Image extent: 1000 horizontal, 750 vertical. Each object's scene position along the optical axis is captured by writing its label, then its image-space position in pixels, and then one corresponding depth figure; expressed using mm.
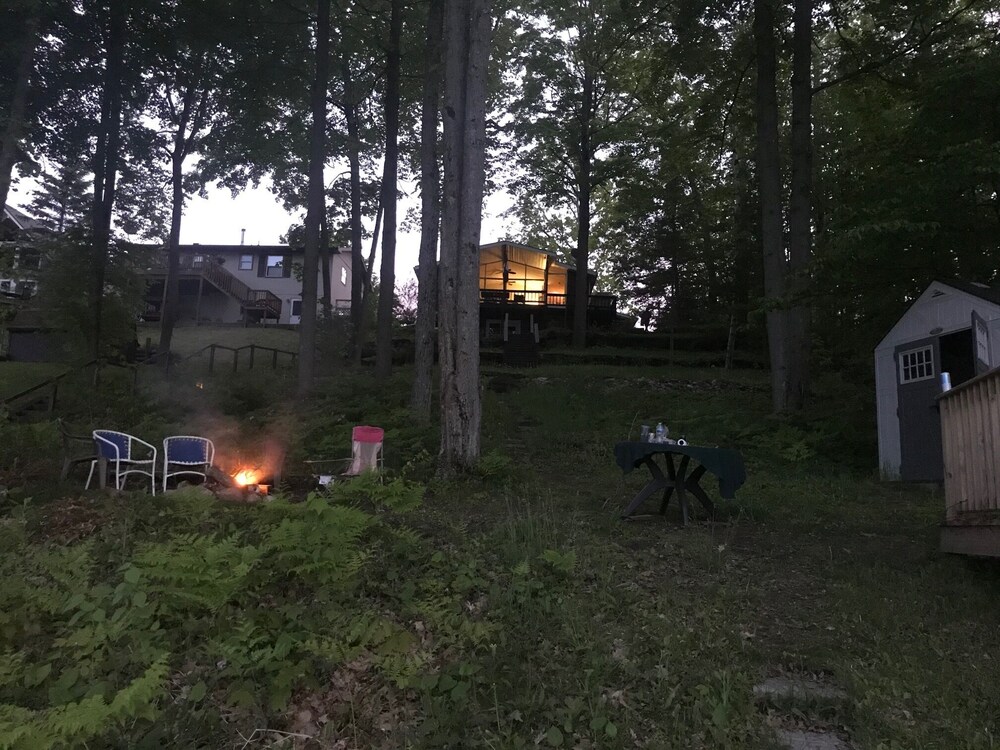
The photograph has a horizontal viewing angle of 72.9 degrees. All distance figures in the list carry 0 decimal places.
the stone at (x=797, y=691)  3242
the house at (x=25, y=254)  17359
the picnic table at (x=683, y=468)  6363
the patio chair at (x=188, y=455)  8320
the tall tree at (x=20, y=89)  10648
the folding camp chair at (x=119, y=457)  7602
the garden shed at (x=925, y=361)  9625
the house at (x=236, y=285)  35375
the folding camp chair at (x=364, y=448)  8977
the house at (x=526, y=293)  30922
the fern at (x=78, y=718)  2688
